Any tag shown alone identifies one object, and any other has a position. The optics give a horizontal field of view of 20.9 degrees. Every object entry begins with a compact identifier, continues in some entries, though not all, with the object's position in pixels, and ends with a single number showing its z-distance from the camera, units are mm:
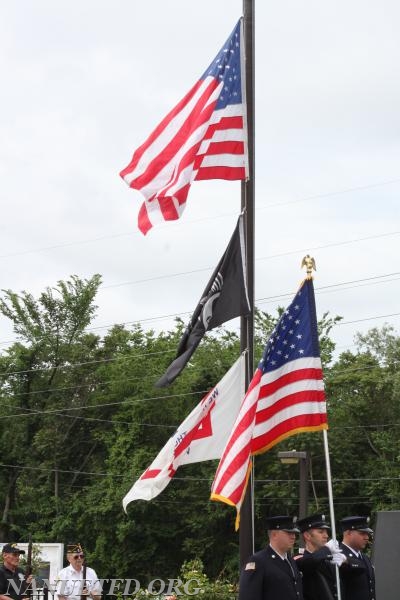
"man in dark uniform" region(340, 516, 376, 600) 8664
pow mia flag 9820
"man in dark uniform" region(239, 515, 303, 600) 7703
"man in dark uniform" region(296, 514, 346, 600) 8109
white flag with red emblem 9891
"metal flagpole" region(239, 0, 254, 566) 9500
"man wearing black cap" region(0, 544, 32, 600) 11714
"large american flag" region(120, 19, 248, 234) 10227
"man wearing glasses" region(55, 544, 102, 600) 13250
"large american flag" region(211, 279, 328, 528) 9203
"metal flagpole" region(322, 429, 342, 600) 8016
